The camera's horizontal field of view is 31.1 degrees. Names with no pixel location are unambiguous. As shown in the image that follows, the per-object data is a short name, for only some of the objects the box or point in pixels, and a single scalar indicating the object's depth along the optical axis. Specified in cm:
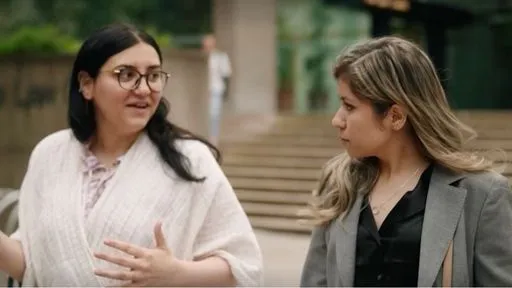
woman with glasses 306
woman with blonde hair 254
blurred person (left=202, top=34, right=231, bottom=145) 1402
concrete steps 1173
